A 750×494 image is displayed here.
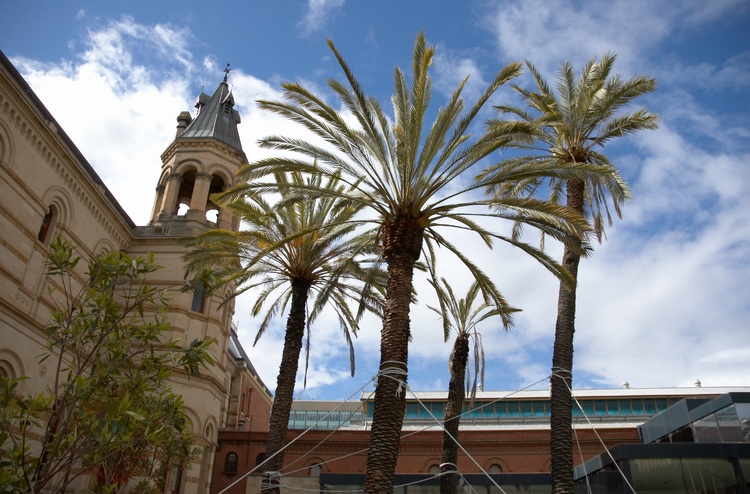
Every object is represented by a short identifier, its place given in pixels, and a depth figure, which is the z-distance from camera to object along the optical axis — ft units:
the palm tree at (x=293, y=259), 66.08
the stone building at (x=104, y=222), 69.05
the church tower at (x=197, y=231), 93.04
